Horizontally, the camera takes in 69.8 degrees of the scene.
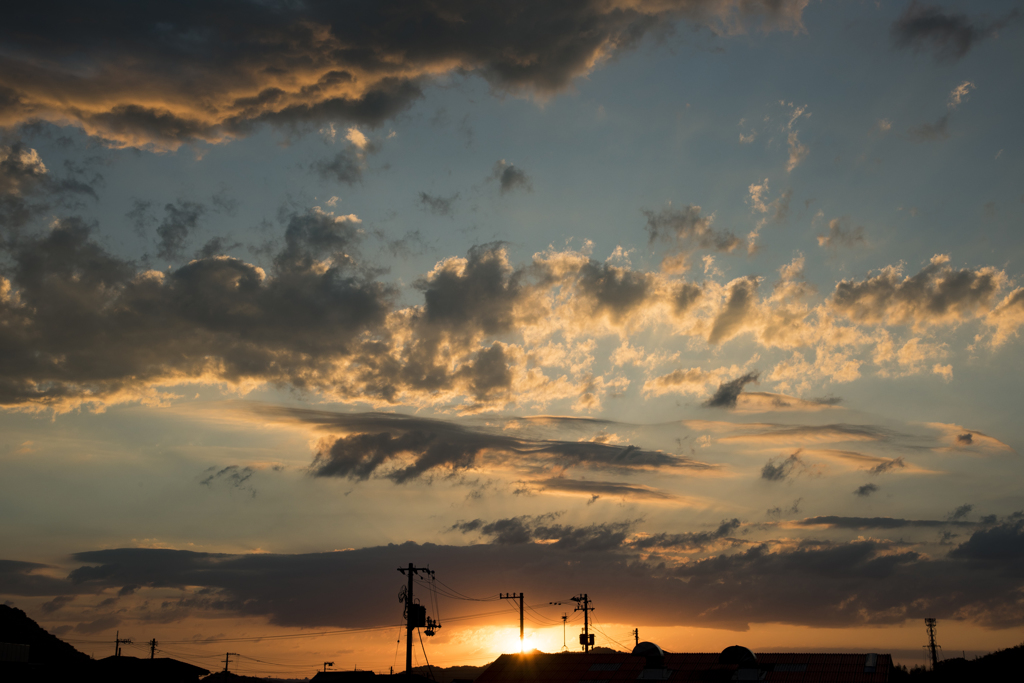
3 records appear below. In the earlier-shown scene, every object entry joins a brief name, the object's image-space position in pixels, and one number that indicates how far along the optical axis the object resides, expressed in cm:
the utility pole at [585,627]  9562
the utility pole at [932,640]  13075
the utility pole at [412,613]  6662
